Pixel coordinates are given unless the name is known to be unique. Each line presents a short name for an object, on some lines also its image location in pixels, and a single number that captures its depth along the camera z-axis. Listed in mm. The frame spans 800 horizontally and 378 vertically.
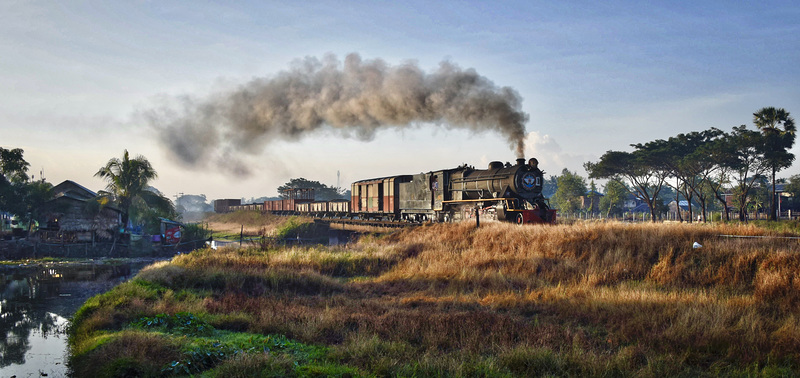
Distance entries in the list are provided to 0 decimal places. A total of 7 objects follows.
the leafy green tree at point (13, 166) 32725
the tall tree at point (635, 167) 44375
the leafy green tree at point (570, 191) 73312
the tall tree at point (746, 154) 38844
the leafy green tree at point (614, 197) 66000
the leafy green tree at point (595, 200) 86900
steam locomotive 22484
